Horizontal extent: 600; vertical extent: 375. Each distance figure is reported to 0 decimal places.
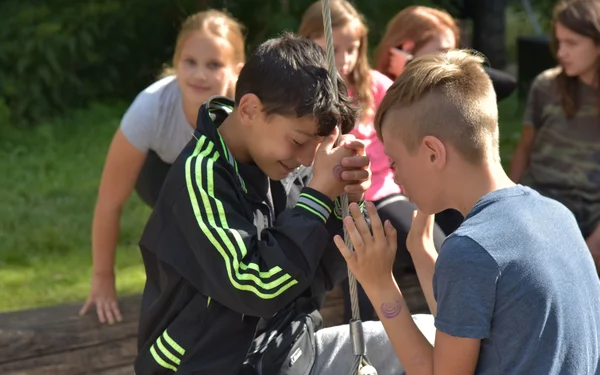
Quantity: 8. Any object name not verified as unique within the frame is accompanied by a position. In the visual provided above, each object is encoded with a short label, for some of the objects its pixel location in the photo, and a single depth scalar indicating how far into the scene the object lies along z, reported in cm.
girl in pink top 346
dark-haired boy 211
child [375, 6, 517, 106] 402
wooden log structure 294
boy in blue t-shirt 179
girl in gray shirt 325
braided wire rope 218
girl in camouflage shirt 383
